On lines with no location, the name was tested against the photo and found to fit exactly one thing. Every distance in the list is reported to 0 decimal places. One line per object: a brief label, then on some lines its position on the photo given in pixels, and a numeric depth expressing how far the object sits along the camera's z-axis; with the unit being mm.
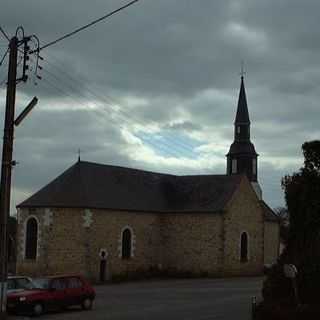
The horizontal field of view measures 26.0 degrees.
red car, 26000
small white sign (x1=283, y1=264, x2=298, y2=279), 20109
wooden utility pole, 19422
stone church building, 50656
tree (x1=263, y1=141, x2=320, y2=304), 22859
